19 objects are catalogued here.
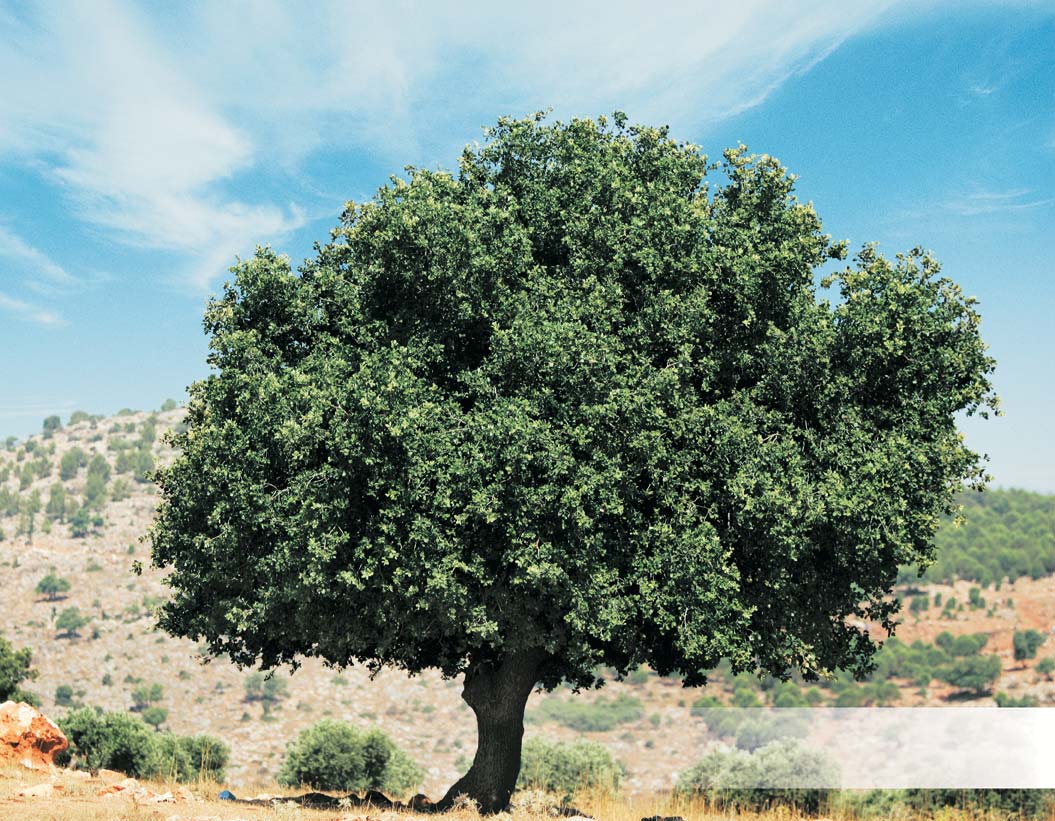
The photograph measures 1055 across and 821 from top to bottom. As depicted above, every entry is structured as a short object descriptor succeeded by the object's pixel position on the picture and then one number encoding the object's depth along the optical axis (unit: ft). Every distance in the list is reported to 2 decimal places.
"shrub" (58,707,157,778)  127.13
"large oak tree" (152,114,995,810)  63.26
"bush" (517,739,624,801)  148.09
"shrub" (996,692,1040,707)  431.84
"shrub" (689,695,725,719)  435.53
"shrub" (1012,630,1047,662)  464.24
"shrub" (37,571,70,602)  542.57
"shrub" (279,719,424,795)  141.69
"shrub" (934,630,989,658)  470.39
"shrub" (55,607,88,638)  510.17
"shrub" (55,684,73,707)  445.37
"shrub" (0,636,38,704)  131.75
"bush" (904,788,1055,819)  87.81
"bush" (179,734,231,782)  141.59
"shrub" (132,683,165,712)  447.42
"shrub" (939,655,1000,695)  454.81
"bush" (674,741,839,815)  101.65
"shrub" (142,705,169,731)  408.67
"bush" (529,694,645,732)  432.25
